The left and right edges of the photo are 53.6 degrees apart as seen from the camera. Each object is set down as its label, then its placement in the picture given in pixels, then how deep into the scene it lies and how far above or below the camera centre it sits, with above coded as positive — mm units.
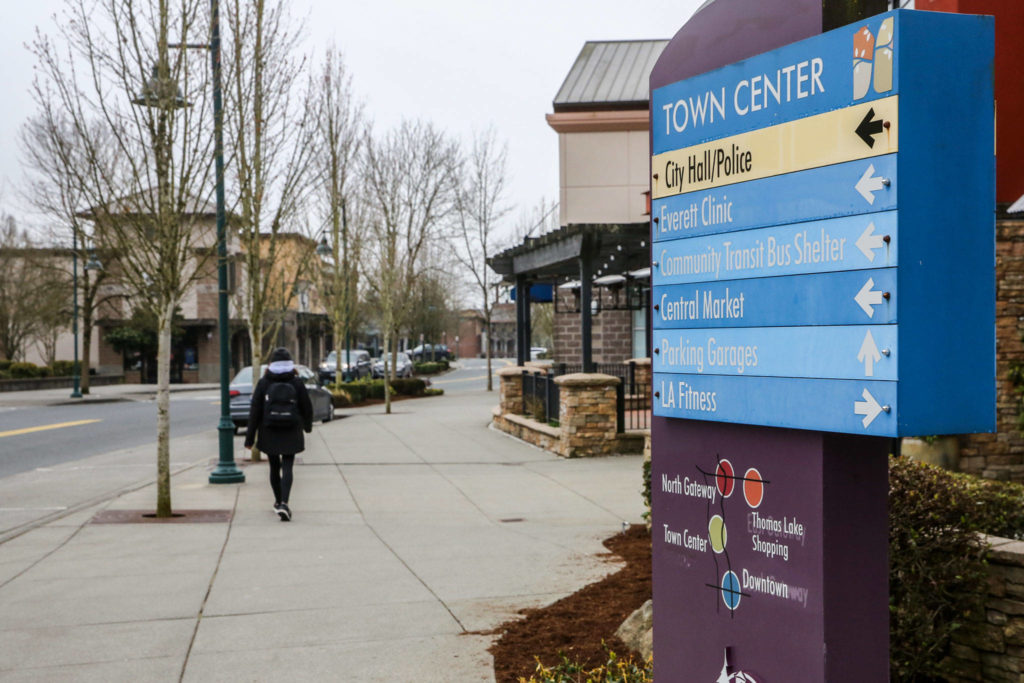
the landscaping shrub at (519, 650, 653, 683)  4461 -1469
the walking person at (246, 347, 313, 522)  10242 -744
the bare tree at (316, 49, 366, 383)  26797 +3830
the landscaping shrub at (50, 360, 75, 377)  52969 -1193
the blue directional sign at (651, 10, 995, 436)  2816 +337
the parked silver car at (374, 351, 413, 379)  50156 -1062
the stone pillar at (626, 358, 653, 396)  20906 -562
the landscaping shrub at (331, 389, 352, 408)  31297 -1638
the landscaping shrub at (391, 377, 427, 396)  36969 -1499
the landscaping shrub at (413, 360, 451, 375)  61969 -1388
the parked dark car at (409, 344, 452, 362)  90300 -658
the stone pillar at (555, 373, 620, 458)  15539 -1071
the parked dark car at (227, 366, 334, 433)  21984 -1161
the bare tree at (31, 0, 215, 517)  9977 +1776
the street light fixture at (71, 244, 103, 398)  39312 -1046
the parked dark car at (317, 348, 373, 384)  46875 -1037
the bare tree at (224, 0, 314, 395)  15039 +3149
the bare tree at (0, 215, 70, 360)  48719 +2629
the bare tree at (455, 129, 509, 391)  40594 +5375
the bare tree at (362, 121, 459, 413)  30484 +4209
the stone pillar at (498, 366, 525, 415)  21359 -924
